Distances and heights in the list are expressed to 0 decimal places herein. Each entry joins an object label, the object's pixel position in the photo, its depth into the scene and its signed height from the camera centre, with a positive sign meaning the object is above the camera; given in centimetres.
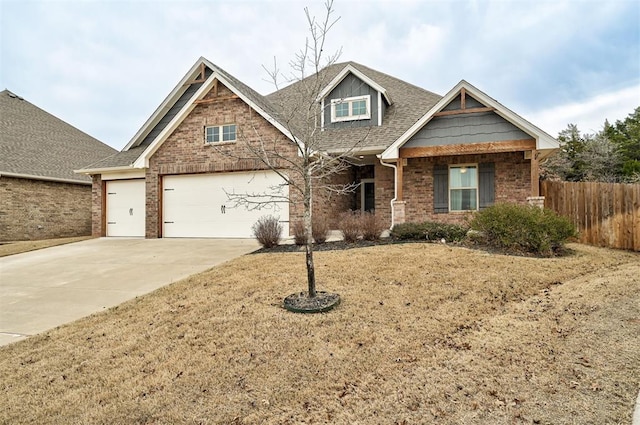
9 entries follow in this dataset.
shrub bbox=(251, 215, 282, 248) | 1016 -51
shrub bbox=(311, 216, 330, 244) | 1016 -48
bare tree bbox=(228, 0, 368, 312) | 526 +226
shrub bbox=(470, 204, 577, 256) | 828 -35
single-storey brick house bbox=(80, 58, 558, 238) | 1120 +200
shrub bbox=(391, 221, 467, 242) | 962 -46
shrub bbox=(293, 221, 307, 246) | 1015 -56
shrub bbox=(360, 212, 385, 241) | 1005 -37
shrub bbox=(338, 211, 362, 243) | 1004 -40
